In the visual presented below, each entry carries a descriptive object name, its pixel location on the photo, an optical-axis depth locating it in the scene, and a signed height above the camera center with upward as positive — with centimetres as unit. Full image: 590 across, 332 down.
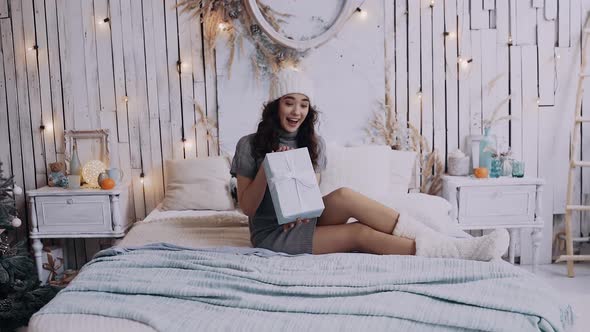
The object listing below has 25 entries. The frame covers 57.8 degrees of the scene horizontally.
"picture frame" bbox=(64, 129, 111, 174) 337 -9
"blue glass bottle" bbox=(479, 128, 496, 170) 328 -21
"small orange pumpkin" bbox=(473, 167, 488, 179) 318 -34
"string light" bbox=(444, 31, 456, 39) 337 +51
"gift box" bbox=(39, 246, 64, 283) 334 -83
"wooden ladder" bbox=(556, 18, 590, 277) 325 -39
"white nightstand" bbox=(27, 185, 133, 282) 311 -49
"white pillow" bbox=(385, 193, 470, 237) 246 -45
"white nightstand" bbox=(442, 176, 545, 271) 312 -53
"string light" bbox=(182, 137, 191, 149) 339 -11
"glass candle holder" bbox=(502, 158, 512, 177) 323 -32
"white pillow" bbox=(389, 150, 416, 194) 319 -31
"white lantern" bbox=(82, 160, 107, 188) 322 -26
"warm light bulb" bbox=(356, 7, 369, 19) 332 +66
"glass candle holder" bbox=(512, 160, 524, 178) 317 -33
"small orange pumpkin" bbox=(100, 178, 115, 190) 312 -32
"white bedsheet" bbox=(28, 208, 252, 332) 152 -50
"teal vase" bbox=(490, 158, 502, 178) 323 -32
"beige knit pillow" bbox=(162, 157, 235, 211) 308 -35
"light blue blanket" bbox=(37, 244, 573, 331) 144 -51
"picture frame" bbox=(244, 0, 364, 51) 322 +56
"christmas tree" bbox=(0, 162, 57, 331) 262 -76
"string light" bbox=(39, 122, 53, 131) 340 +3
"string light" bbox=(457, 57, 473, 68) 338 +34
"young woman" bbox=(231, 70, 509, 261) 204 -40
